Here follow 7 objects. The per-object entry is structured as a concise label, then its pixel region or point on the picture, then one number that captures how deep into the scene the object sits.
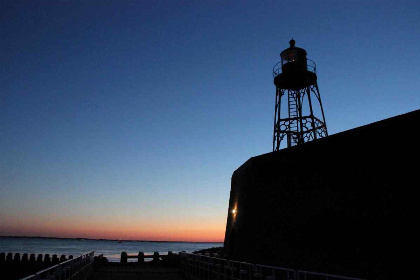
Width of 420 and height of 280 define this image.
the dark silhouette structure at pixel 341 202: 9.96
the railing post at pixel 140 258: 26.65
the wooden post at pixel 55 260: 27.64
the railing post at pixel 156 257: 26.62
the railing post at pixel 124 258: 25.77
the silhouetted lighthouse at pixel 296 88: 24.52
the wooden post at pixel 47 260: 27.74
